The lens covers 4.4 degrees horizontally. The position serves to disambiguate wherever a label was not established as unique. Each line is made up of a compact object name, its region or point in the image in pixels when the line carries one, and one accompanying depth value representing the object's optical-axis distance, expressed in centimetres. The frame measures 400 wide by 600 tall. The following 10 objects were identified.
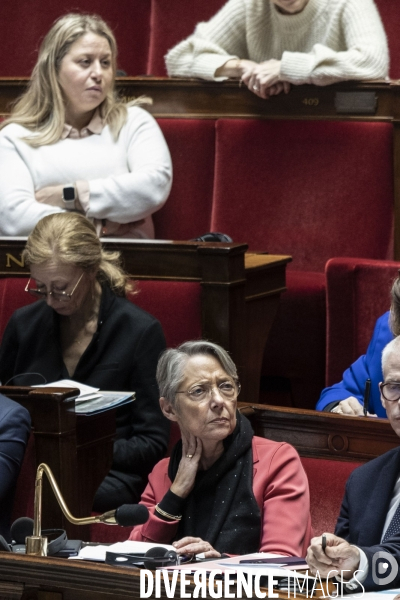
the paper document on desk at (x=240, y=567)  1271
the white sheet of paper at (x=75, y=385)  1385
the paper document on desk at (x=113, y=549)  1294
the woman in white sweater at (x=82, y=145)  1462
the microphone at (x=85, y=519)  1288
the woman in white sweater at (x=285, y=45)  1470
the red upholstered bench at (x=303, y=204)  1465
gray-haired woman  1329
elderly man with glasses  1279
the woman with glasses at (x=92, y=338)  1393
